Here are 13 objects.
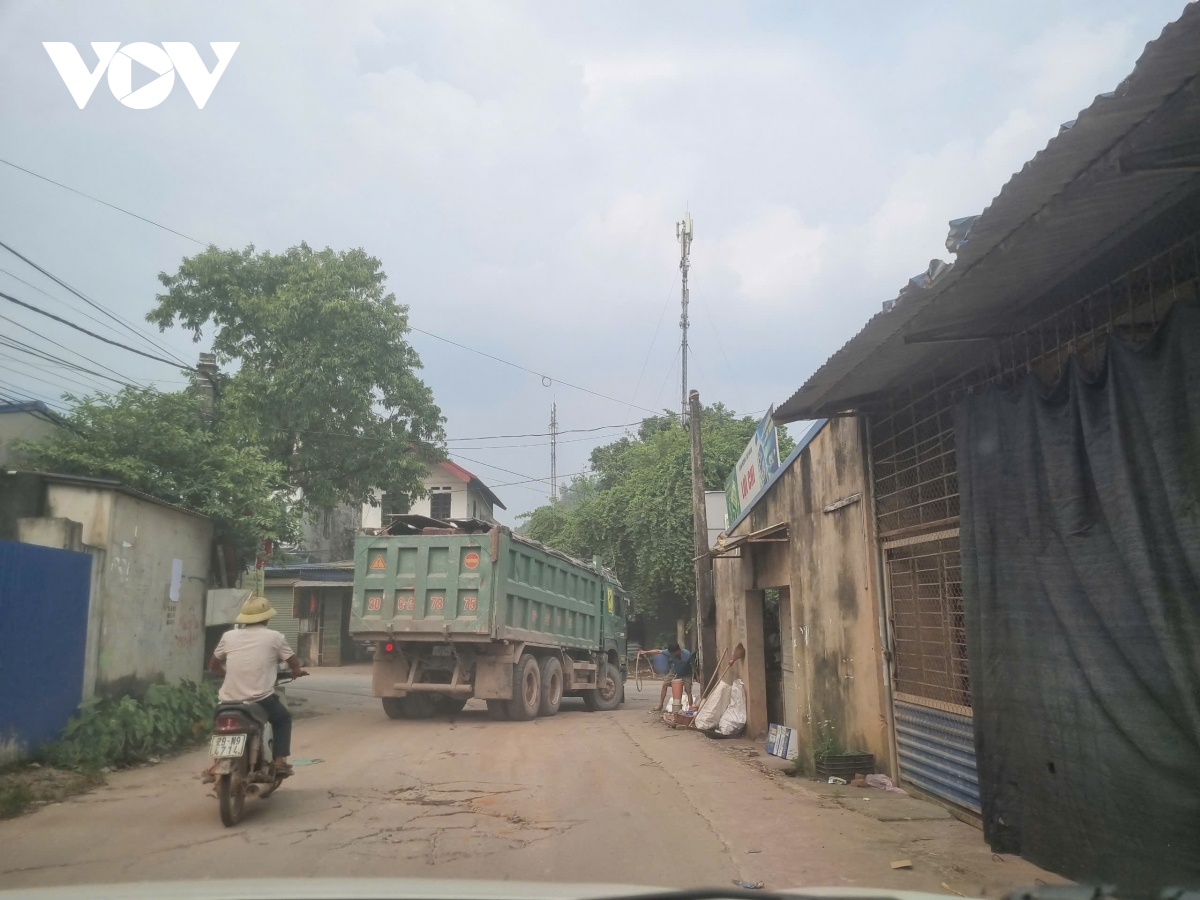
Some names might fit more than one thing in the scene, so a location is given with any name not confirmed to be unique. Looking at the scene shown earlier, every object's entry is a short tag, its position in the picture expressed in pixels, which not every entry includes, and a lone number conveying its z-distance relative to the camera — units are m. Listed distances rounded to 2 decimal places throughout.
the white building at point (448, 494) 37.78
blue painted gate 7.77
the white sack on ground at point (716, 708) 12.41
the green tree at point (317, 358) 19.52
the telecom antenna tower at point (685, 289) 26.59
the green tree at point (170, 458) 11.45
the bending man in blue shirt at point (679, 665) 15.58
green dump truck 12.70
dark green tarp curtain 3.88
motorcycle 6.04
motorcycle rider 6.67
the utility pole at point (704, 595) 15.25
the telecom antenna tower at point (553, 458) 45.58
